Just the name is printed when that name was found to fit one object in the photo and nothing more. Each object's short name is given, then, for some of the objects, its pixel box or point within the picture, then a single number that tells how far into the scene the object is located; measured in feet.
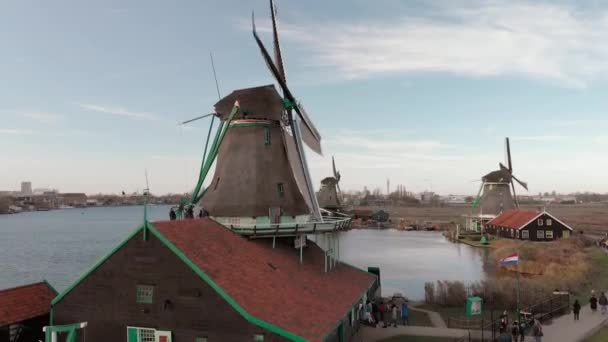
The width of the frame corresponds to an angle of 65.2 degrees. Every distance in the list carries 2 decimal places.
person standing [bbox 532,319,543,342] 68.74
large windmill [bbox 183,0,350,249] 75.10
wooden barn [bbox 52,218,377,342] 50.67
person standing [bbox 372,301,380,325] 87.00
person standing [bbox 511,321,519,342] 71.51
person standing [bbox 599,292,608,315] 86.86
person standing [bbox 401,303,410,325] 87.15
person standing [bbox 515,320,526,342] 70.69
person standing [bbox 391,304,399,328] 85.64
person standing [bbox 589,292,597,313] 89.10
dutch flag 80.09
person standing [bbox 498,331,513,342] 65.51
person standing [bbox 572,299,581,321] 83.46
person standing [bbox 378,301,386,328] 88.28
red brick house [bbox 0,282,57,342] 55.88
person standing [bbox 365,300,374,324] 84.28
